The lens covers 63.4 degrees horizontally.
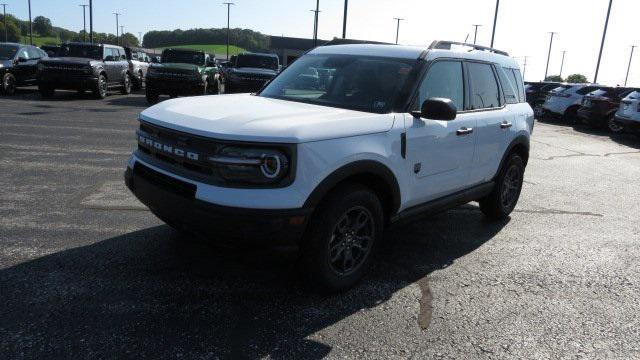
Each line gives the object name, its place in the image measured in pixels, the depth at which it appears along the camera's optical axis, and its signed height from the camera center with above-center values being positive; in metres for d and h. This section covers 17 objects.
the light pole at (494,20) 37.56 +3.65
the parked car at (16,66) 17.22 -0.86
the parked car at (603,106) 18.67 -0.98
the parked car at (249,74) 18.22 -0.63
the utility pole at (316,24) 38.06 +2.70
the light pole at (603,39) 36.06 +2.72
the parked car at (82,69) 16.91 -0.83
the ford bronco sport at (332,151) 3.21 -0.64
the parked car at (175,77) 16.75 -0.86
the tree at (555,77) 81.19 -0.31
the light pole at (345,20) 28.58 +2.20
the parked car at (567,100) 21.16 -0.98
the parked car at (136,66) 21.12 -0.74
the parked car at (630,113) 15.41 -0.98
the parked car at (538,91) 24.60 -0.82
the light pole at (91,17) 39.14 +2.08
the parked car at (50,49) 31.97 -0.41
